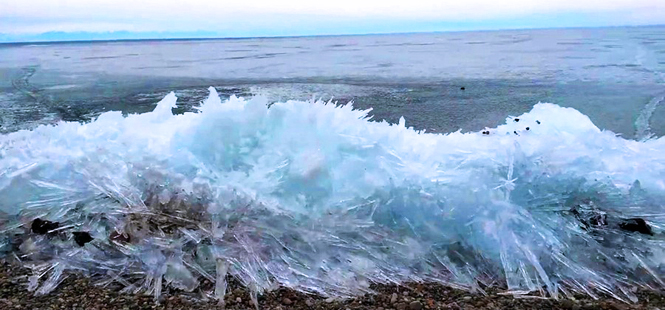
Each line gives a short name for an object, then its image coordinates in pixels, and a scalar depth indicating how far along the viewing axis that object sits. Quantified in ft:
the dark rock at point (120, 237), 8.70
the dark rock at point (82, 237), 8.82
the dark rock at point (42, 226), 9.14
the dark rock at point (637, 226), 9.07
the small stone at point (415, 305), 7.27
